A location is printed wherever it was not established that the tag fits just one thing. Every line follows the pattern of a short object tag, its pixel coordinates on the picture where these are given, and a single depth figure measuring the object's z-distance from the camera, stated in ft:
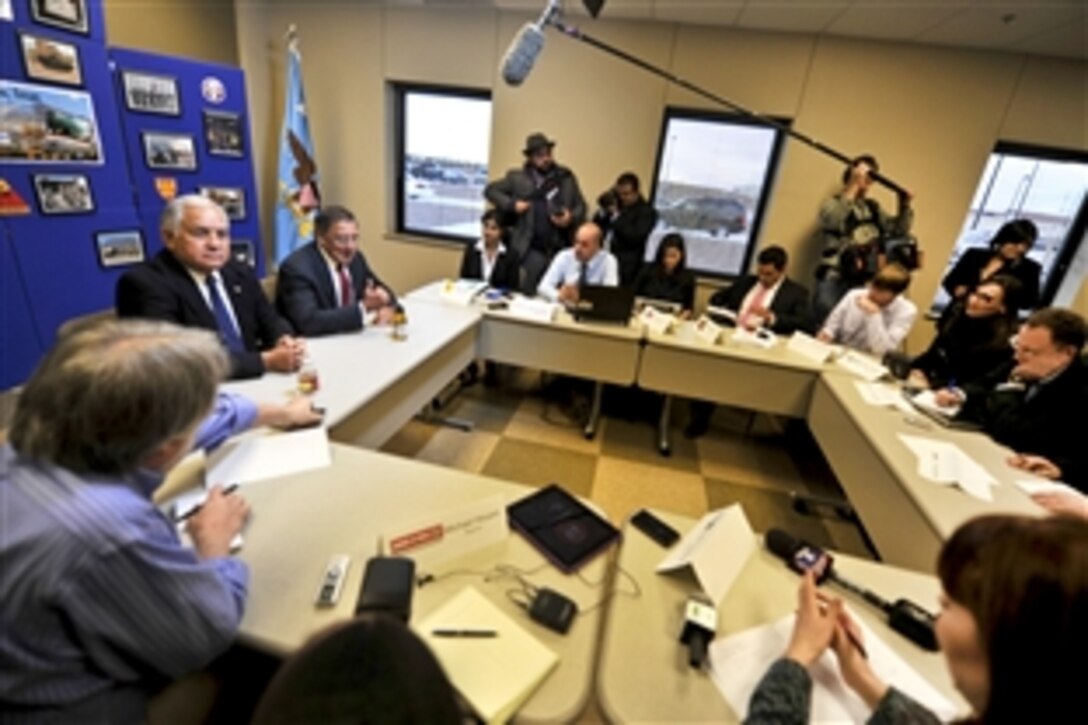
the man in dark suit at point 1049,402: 5.74
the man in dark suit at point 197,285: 5.53
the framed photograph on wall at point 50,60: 7.68
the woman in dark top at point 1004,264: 10.68
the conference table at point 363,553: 2.80
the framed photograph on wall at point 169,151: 9.94
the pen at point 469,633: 2.88
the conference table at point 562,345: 9.30
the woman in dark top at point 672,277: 11.34
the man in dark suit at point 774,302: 10.27
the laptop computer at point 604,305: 9.34
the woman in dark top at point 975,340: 7.90
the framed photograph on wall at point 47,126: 7.64
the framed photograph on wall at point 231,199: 11.47
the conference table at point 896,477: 4.83
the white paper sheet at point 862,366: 8.21
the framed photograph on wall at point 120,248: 9.19
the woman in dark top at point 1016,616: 1.61
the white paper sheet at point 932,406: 6.86
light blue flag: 14.17
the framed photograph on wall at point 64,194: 8.14
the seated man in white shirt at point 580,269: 10.59
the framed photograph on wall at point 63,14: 7.70
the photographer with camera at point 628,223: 12.84
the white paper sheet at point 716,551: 3.38
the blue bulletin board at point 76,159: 7.77
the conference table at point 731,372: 8.73
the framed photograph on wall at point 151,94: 9.49
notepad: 2.54
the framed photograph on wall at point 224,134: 11.11
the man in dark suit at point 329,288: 7.28
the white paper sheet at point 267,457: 4.00
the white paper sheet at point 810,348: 8.87
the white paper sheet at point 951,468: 5.10
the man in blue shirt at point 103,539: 2.09
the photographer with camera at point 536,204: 12.59
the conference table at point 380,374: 5.50
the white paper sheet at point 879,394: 7.16
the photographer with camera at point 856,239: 11.29
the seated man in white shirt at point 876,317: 9.05
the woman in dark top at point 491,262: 11.53
